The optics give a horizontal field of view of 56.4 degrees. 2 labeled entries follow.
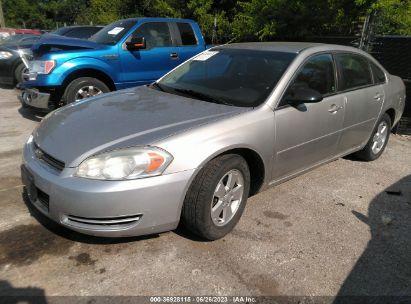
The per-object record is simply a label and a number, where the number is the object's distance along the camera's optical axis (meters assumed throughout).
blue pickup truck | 5.89
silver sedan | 2.59
